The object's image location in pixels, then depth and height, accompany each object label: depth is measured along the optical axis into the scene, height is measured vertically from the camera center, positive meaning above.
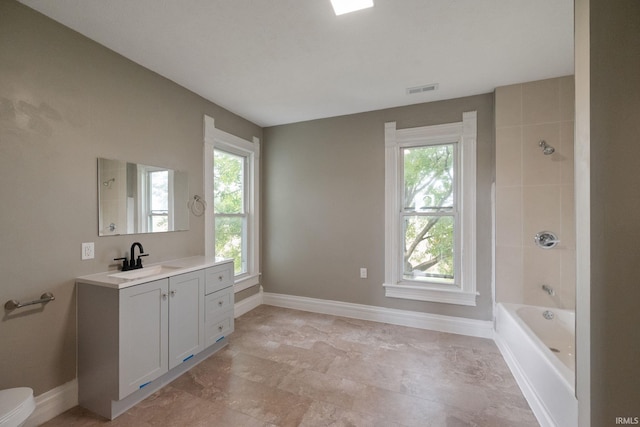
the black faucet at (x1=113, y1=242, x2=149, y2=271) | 2.06 -0.39
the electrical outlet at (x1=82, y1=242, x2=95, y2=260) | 1.86 -0.27
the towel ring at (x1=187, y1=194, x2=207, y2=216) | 2.72 +0.09
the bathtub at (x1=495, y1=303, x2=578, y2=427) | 1.42 -1.05
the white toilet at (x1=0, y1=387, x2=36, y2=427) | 1.21 -0.95
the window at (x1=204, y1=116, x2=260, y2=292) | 2.94 +0.18
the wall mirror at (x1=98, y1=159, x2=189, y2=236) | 1.99 +0.14
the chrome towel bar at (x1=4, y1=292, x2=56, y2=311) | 1.51 -0.54
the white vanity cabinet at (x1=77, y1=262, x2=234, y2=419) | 1.65 -0.87
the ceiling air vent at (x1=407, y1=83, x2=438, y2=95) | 2.61 +1.30
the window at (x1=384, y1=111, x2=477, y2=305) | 2.86 +0.01
